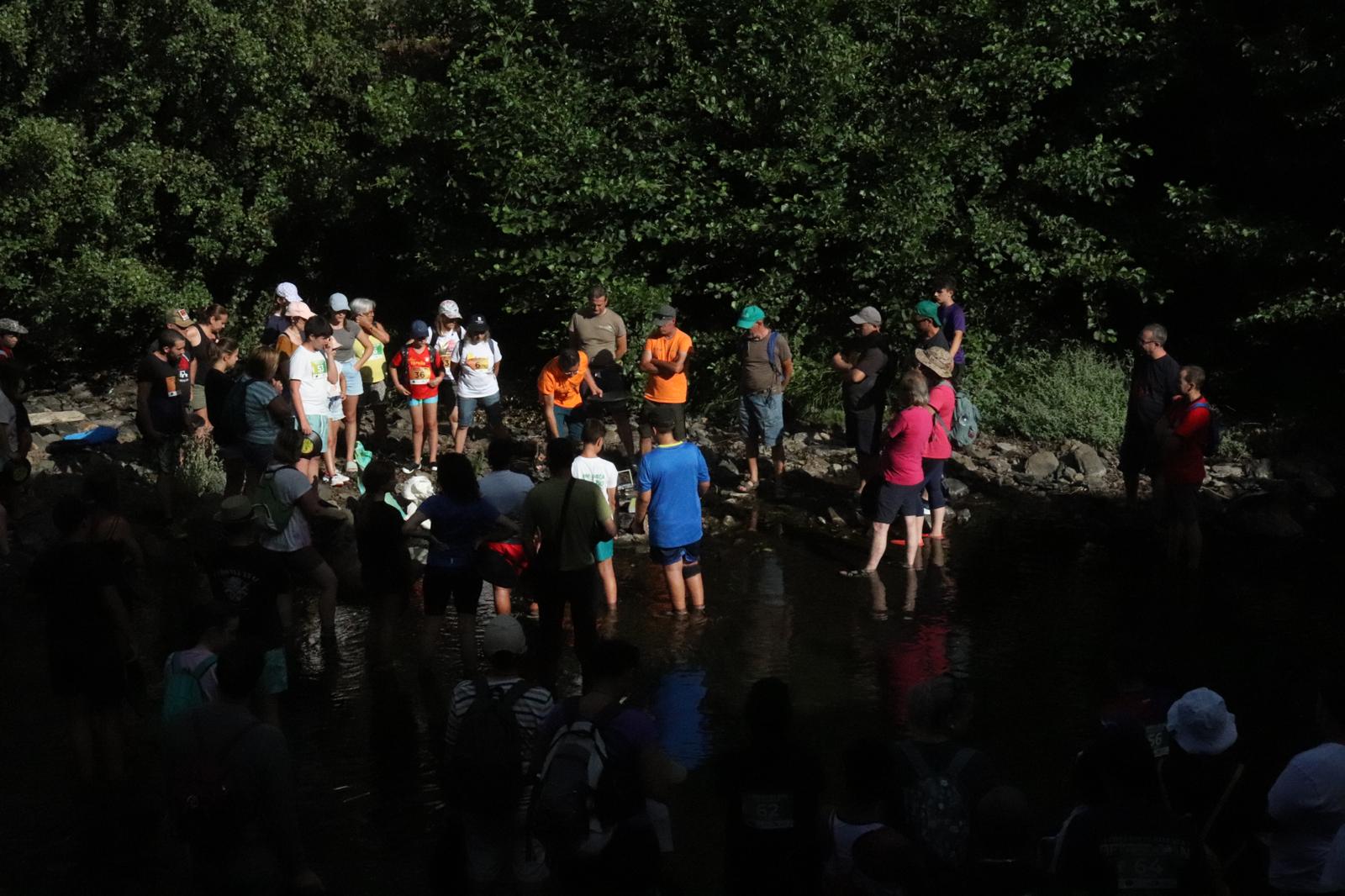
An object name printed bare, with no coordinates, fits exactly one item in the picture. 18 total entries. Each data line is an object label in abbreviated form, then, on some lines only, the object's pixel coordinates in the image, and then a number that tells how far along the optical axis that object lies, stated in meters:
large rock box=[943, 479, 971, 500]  13.88
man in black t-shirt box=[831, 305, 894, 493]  12.79
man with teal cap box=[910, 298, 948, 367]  12.67
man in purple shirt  13.37
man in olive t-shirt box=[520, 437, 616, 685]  8.42
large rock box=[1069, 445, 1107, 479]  14.41
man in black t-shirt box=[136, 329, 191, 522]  12.07
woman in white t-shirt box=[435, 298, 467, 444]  14.56
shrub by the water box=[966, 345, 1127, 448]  15.47
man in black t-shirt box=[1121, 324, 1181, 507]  11.89
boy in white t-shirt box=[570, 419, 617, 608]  9.65
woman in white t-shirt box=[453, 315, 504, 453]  14.12
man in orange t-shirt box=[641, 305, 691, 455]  13.52
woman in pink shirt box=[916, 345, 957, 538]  11.58
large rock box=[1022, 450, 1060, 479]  14.57
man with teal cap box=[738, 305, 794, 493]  13.56
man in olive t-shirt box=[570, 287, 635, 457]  14.26
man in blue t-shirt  9.67
